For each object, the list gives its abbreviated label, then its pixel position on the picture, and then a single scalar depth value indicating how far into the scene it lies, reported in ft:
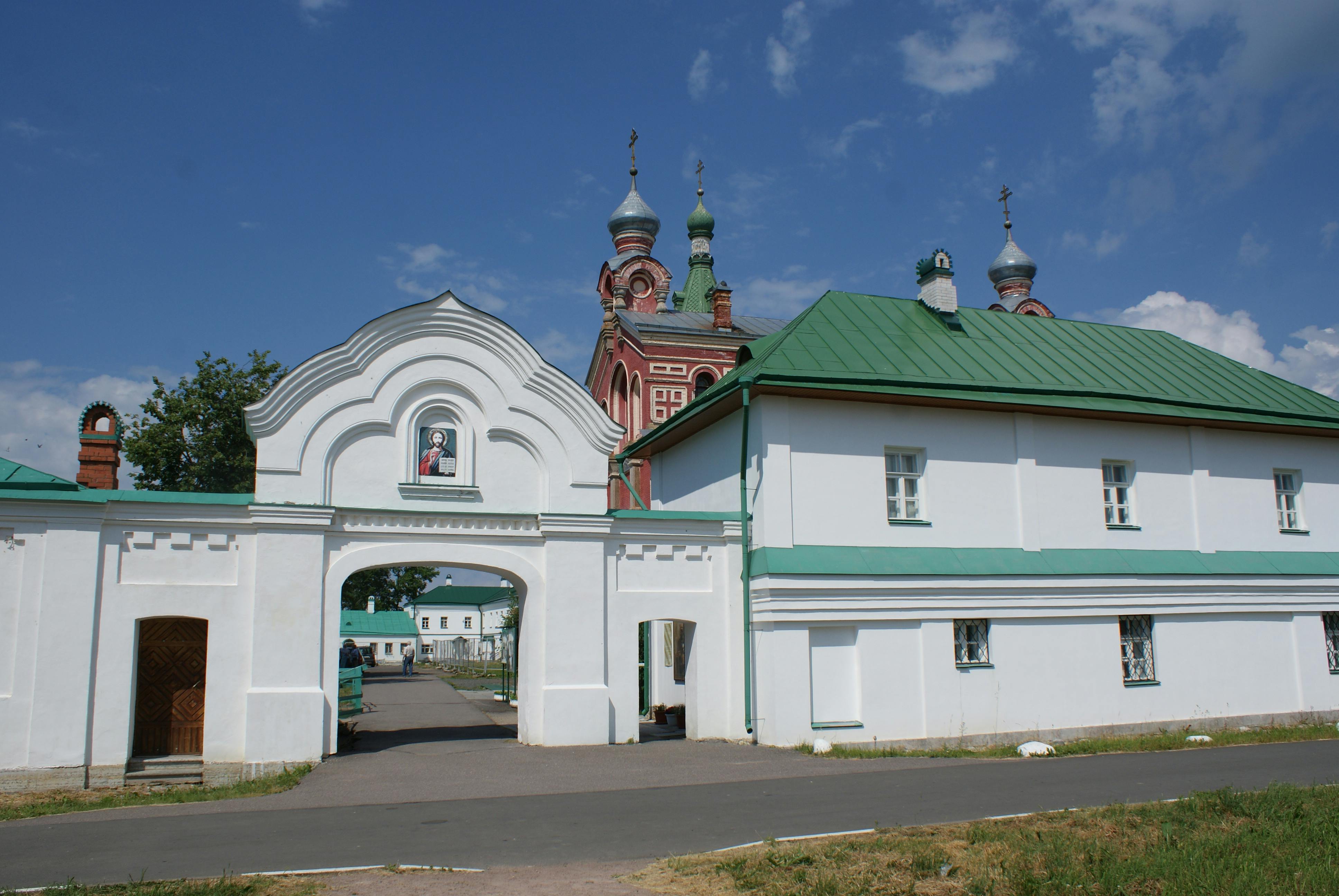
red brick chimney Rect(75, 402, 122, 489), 47.03
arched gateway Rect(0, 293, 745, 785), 40.63
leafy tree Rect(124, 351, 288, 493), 110.83
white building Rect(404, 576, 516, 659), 282.97
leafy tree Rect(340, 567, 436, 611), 181.88
